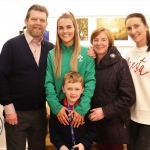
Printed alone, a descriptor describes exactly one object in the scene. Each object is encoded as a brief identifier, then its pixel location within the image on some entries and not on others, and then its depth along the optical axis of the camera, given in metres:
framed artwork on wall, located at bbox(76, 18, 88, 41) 3.29
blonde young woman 1.73
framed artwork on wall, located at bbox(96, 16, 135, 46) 3.31
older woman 1.75
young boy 1.71
